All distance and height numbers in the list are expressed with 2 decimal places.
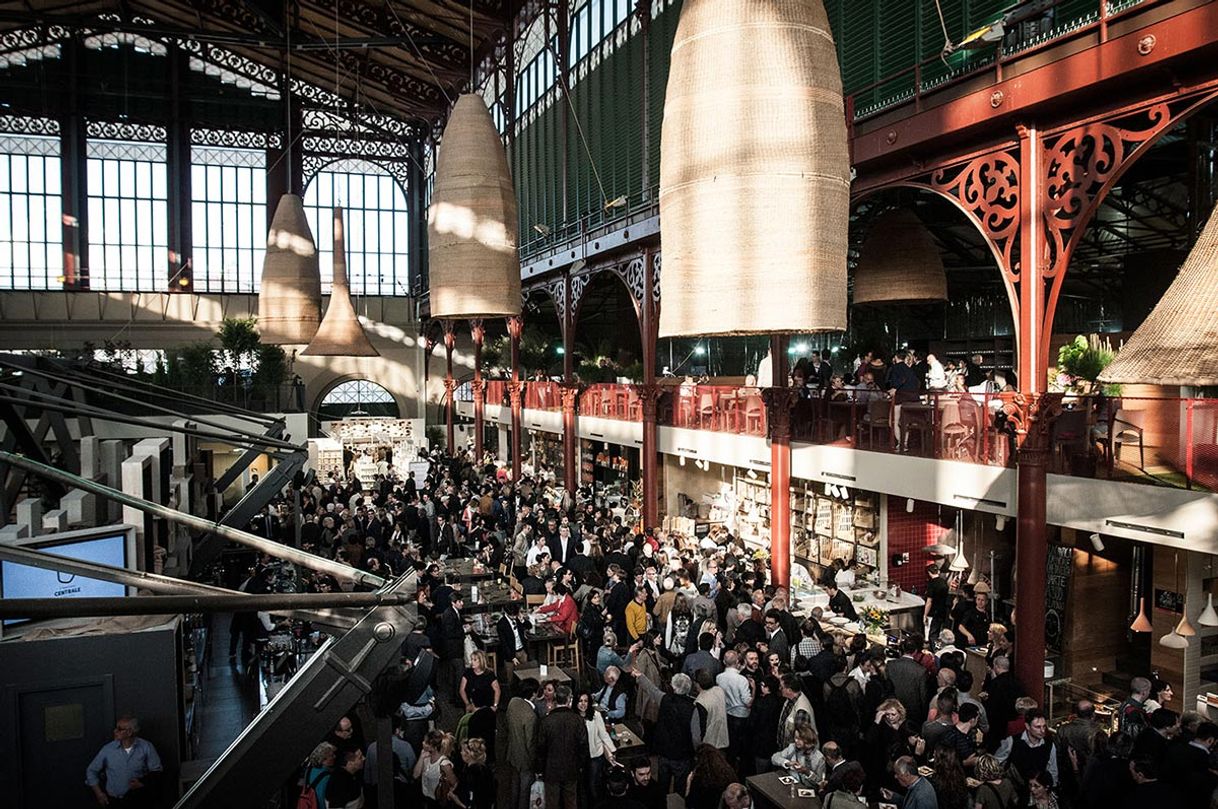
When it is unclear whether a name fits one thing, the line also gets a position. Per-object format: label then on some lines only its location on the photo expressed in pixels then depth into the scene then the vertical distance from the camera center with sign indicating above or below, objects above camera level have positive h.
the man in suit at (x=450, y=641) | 9.12 -2.72
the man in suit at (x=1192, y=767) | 5.31 -2.43
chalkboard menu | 10.91 -2.63
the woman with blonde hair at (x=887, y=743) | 6.00 -2.53
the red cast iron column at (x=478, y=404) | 26.73 -0.53
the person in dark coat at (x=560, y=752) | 6.19 -2.65
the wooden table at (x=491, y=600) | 10.87 -2.75
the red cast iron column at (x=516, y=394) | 22.83 -0.17
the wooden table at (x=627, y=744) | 6.83 -2.89
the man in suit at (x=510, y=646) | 8.91 -2.77
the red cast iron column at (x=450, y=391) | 30.06 -0.11
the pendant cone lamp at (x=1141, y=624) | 9.27 -2.59
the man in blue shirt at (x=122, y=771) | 5.80 -2.62
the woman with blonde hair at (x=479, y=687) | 7.00 -2.47
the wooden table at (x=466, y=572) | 12.24 -2.70
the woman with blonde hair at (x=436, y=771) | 5.68 -2.61
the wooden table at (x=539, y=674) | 7.71 -2.73
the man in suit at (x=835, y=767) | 5.20 -2.47
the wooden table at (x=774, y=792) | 5.55 -2.72
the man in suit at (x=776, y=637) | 7.85 -2.33
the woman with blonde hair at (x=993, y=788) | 5.14 -2.46
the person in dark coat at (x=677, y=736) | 6.40 -2.62
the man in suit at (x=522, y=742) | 6.36 -2.65
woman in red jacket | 10.17 -2.70
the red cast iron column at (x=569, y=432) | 19.30 -1.01
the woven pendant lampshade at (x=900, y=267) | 10.17 +1.45
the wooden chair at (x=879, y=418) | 10.33 -0.37
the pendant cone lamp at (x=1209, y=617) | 8.08 -2.19
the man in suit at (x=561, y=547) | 11.93 -2.24
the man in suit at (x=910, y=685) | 6.99 -2.44
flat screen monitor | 5.92 -1.30
